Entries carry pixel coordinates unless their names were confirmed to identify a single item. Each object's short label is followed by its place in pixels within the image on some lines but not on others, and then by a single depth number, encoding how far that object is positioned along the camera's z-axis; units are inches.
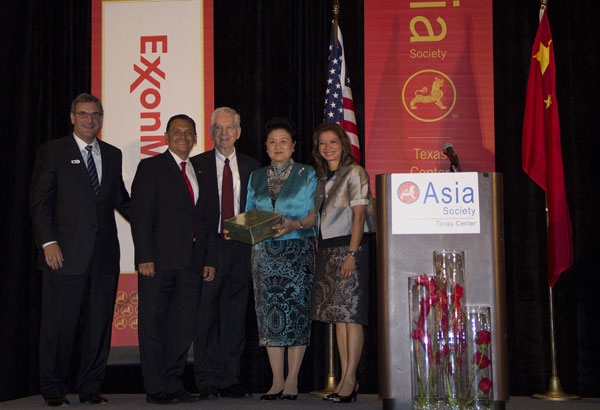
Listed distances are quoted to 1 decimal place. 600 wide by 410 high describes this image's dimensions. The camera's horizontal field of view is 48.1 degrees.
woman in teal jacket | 162.4
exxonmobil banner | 199.6
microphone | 142.4
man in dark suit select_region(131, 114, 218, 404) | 157.2
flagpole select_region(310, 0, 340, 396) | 178.1
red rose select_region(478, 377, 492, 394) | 115.1
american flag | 185.8
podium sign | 128.6
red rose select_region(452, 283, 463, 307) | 118.2
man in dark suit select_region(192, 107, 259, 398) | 167.8
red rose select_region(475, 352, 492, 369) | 116.8
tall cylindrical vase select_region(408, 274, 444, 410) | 118.2
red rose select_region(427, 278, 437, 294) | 120.4
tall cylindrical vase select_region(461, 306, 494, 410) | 116.9
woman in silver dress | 155.1
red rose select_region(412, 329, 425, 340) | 119.9
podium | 126.1
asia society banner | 192.5
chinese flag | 175.9
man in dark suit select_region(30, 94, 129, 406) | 157.4
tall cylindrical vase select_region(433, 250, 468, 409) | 117.2
